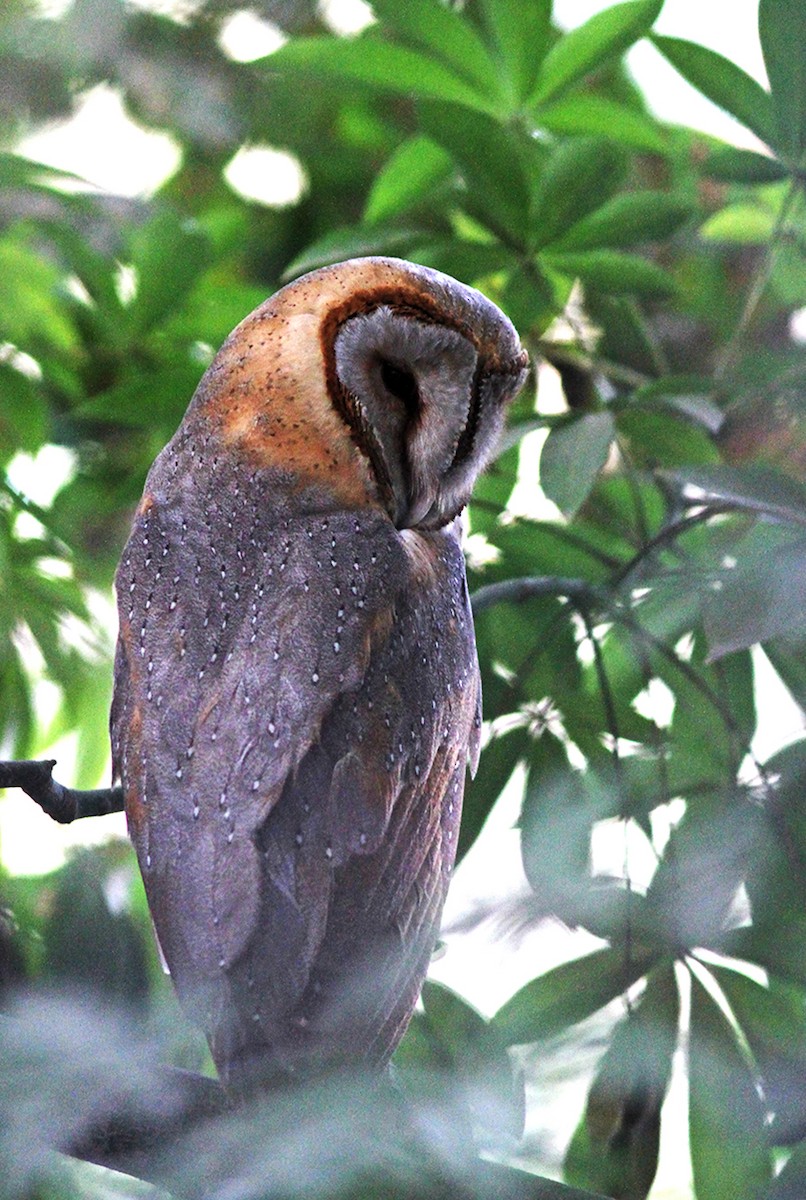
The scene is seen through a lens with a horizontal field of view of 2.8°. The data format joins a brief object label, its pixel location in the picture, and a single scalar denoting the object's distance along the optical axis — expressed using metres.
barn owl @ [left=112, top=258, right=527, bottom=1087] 5.68
